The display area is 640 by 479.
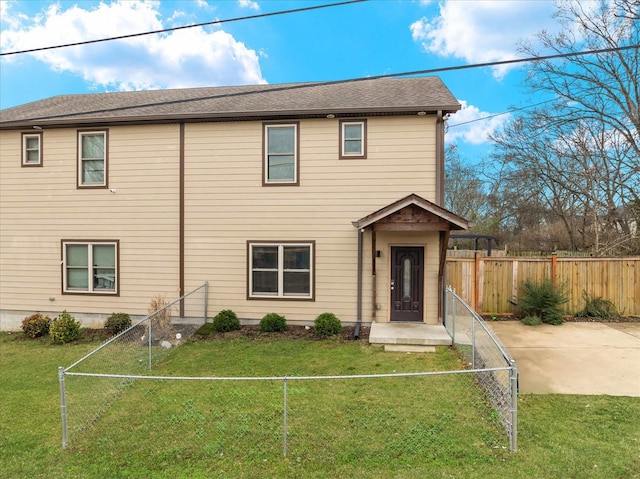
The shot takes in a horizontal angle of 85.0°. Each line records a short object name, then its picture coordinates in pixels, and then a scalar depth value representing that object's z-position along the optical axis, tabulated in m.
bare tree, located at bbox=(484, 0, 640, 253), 14.37
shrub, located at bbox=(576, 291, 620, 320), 9.98
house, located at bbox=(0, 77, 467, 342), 8.80
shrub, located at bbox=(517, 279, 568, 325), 9.61
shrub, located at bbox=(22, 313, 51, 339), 8.98
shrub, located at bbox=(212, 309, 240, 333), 8.82
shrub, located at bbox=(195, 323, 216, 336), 8.75
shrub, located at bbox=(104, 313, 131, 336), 8.96
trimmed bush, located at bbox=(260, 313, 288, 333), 8.74
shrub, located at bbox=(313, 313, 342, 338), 8.36
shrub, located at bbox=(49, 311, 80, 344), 8.46
